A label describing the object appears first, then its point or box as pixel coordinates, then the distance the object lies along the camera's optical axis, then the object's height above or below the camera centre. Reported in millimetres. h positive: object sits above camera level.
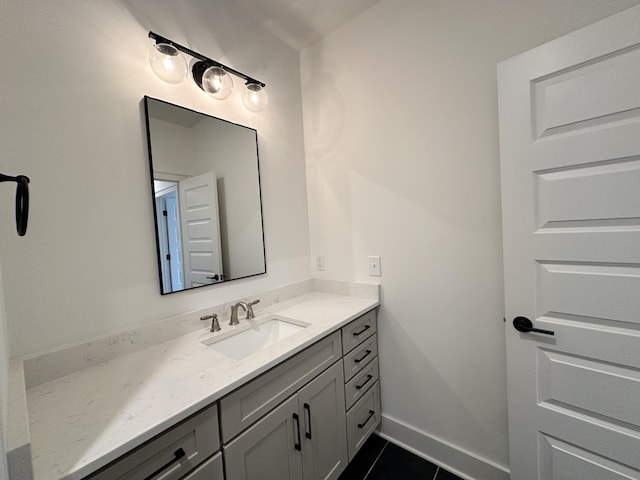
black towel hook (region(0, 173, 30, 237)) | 617 +106
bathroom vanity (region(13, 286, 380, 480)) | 695 -526
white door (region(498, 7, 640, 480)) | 940 -115
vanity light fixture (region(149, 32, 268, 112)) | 1230 +847
